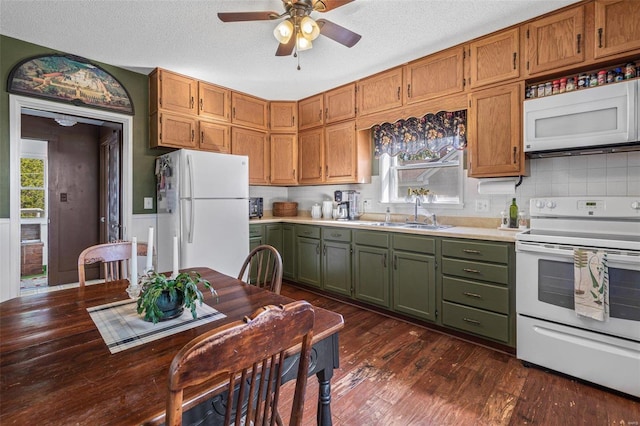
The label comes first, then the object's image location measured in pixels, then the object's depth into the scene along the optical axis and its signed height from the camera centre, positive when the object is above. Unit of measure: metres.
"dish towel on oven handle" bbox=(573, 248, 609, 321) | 1.85 -0.45
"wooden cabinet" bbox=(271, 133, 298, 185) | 4.35 +0.79
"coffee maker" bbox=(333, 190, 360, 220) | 3.90 +0.07
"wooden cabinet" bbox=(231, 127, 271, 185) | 3.99 +0.81
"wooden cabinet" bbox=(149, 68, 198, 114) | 3.29 +1.30
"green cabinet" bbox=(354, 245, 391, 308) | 3.03 -0.67
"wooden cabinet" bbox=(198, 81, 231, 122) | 3.61 +1.32
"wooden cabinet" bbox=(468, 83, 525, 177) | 2.48 +0.66
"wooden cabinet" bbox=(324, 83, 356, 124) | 3.66 +1.31
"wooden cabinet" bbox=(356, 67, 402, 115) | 3.22 +1.30
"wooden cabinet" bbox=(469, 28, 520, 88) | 2.48 +1.27
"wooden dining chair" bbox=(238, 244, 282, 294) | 1.70 -0.34
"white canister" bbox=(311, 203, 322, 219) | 4.30 -0.03
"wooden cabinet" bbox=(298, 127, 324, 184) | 4.05 +0.73
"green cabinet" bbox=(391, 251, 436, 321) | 2.70 -0.68
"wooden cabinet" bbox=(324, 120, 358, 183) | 3.69 +0.71
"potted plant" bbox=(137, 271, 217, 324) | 1.14 -0.33
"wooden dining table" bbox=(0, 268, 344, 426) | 0.68 -0.44
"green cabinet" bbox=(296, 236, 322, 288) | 3.71 -0.63
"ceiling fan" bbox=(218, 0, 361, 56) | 1.82 +1.17
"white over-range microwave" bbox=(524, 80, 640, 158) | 1.97 +0.62
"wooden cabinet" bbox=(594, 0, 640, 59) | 2.00 +1.23
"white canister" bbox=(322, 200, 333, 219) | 4.18 +0.01
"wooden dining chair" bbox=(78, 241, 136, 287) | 1.77 -0.28
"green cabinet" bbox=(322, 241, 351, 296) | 3.37 -0.65
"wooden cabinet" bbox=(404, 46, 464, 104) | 2.79 +1.28
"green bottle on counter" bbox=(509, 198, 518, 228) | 2.66 -0.05
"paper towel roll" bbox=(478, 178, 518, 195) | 2.67 +0.21
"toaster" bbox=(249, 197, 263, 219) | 4.33 +0.04
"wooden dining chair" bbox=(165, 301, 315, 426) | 0.58 -0.31
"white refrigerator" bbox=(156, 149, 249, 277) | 3.14 +0.01
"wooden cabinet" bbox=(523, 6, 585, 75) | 2.21 +1.27
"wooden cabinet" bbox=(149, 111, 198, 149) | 3.32 +0.89
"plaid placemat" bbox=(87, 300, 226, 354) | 1.02 -0.43
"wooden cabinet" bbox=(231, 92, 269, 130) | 3.96 +1.32
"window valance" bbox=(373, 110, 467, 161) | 3.03 +0.79
